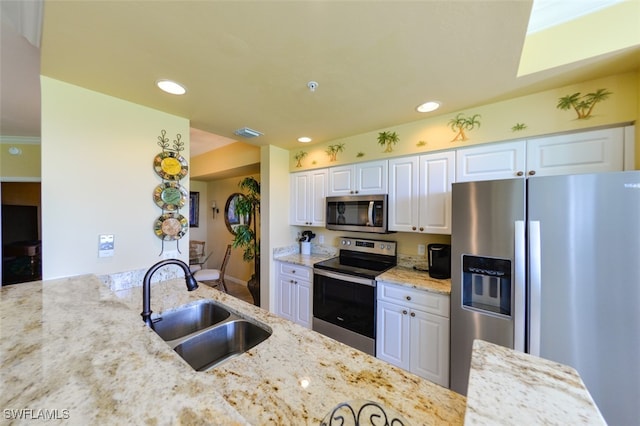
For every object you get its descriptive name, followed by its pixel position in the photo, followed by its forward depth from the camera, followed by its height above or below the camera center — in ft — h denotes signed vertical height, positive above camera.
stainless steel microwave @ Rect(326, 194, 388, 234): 8.00 -0.08
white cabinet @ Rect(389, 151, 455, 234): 6.88 +0.57
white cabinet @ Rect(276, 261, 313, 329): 8.90 -3.28
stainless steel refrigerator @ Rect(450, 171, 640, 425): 4.09 -1.28
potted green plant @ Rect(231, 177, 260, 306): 11.25 -1.07
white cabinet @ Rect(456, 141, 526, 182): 5.92 +1.31
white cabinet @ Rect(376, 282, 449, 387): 6.10 -3.36
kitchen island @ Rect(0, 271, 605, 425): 1.65 -1.45
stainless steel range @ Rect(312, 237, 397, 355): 7.25 -2.77
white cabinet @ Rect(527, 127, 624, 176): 4.96 +1.30
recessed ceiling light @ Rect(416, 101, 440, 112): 6.21 +2.87
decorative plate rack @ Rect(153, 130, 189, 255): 6.64 +0.59
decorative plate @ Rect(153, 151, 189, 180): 6.62 +1.35
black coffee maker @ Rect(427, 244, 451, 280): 6.95 -1.54
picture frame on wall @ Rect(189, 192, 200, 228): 17.38 +0.18
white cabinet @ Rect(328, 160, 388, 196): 8.19 +1.21
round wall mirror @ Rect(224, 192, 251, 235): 15.81 -0.32
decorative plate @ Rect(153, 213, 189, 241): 6.65 -0.43
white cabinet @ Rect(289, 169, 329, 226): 9.74 +0.60
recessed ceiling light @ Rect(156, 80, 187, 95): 5.15 +2.87
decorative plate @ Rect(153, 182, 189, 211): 6.63 +0.47
